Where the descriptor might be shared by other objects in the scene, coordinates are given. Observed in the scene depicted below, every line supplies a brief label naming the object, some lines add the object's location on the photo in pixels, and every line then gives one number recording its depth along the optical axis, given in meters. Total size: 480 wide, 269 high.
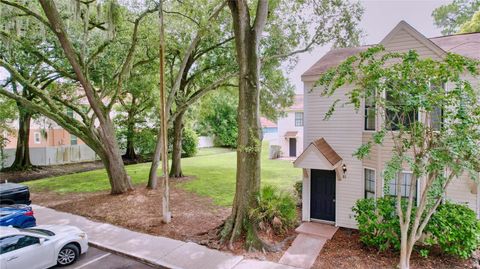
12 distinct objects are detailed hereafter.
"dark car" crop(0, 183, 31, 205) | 11.79
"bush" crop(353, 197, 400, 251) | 8.39
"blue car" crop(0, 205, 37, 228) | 9.42
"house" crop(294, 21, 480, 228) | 9.03
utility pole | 10.91
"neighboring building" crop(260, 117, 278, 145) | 50.94
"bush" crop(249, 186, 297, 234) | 9.67
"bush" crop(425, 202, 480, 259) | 7.71
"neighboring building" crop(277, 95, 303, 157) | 29.83
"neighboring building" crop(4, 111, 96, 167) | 24.33
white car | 7.00
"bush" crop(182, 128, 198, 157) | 31.50
